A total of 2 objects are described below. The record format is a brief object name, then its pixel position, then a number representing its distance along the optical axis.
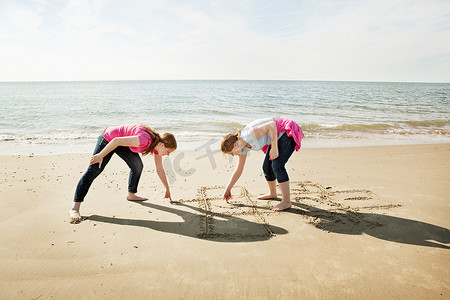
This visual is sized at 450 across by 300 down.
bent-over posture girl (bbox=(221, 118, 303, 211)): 3.09
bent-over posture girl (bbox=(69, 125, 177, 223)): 2.94
